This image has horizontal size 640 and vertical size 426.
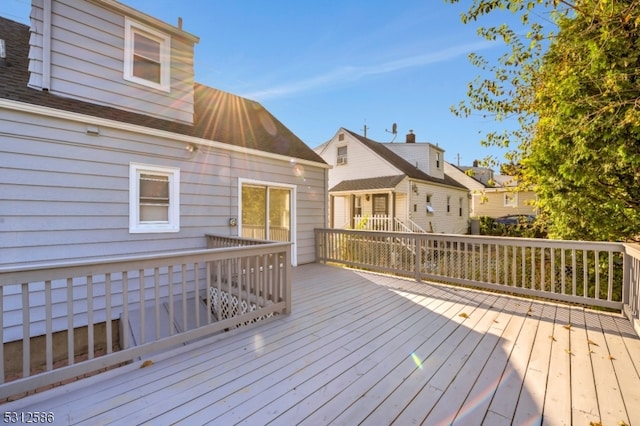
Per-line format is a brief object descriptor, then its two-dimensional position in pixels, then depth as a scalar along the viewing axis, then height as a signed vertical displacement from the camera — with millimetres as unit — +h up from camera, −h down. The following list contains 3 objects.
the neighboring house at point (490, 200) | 20805 +1392
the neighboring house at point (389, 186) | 12906 +1586
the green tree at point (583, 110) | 3285 +1441
